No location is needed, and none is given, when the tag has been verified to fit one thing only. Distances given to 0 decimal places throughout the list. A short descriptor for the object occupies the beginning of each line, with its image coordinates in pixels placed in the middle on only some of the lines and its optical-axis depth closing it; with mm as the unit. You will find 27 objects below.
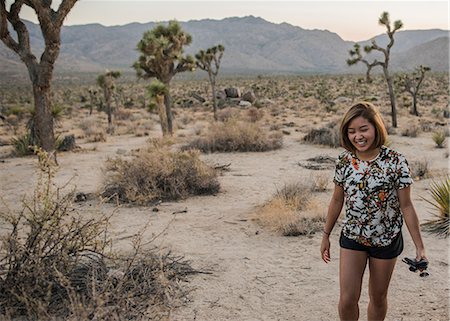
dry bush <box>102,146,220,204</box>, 8430
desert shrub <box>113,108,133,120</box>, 27097
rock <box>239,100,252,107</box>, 32656
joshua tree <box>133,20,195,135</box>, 18016
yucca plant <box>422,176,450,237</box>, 6375
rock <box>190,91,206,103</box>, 38281
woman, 3016
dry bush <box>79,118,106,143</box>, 17859
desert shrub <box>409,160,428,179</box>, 9938
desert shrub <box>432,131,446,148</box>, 13995
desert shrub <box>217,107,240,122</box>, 24638
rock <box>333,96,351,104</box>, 33812
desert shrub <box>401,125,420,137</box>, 16391
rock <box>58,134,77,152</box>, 15031
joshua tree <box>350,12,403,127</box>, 18033
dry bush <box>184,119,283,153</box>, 14305
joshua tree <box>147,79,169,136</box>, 17469
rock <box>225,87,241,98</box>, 35406
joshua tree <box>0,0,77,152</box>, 10344
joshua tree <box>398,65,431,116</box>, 24017
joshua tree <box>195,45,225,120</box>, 26266
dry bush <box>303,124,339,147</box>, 14719
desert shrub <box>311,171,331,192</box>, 8952
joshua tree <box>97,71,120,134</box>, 23797
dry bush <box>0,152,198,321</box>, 3881
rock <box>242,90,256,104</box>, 34344
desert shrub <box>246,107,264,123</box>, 22109
